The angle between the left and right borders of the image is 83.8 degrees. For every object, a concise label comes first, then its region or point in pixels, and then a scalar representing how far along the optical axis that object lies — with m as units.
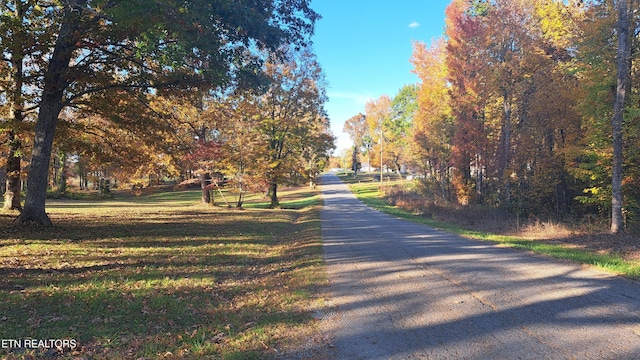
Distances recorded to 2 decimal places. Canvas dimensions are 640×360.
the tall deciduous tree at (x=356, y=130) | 82.25
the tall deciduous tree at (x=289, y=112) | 26.83
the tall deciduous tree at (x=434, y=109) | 28.25
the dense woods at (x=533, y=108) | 14.33
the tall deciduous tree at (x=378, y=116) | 60.47
